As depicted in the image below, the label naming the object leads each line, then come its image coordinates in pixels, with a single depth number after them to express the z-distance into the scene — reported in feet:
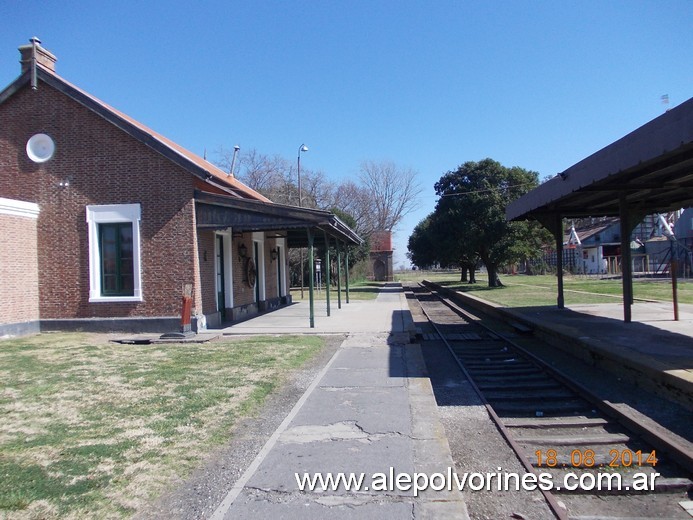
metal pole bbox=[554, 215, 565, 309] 56.98
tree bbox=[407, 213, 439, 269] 138.69
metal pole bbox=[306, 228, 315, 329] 47.51
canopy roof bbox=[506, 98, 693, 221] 25.73
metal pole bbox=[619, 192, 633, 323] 42.63
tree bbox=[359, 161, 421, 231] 193.57
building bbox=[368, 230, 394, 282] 221.70
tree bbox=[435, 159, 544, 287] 115.96
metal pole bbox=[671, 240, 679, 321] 42.19
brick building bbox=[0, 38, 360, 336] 46.03
